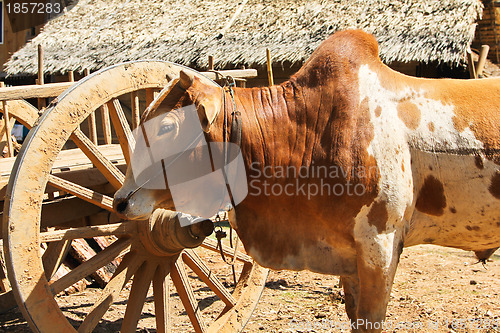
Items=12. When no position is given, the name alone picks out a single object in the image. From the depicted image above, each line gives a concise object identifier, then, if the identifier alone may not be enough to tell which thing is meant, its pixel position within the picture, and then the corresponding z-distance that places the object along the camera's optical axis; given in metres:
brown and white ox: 2.57
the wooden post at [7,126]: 3.29
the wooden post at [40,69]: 4.62
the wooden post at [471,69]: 5.20
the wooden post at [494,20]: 8.96
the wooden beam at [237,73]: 3.30
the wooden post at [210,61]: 4.05
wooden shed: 13.75
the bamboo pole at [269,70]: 4.40
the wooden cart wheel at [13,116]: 3.58
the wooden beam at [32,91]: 2.57
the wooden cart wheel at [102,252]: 2.31
